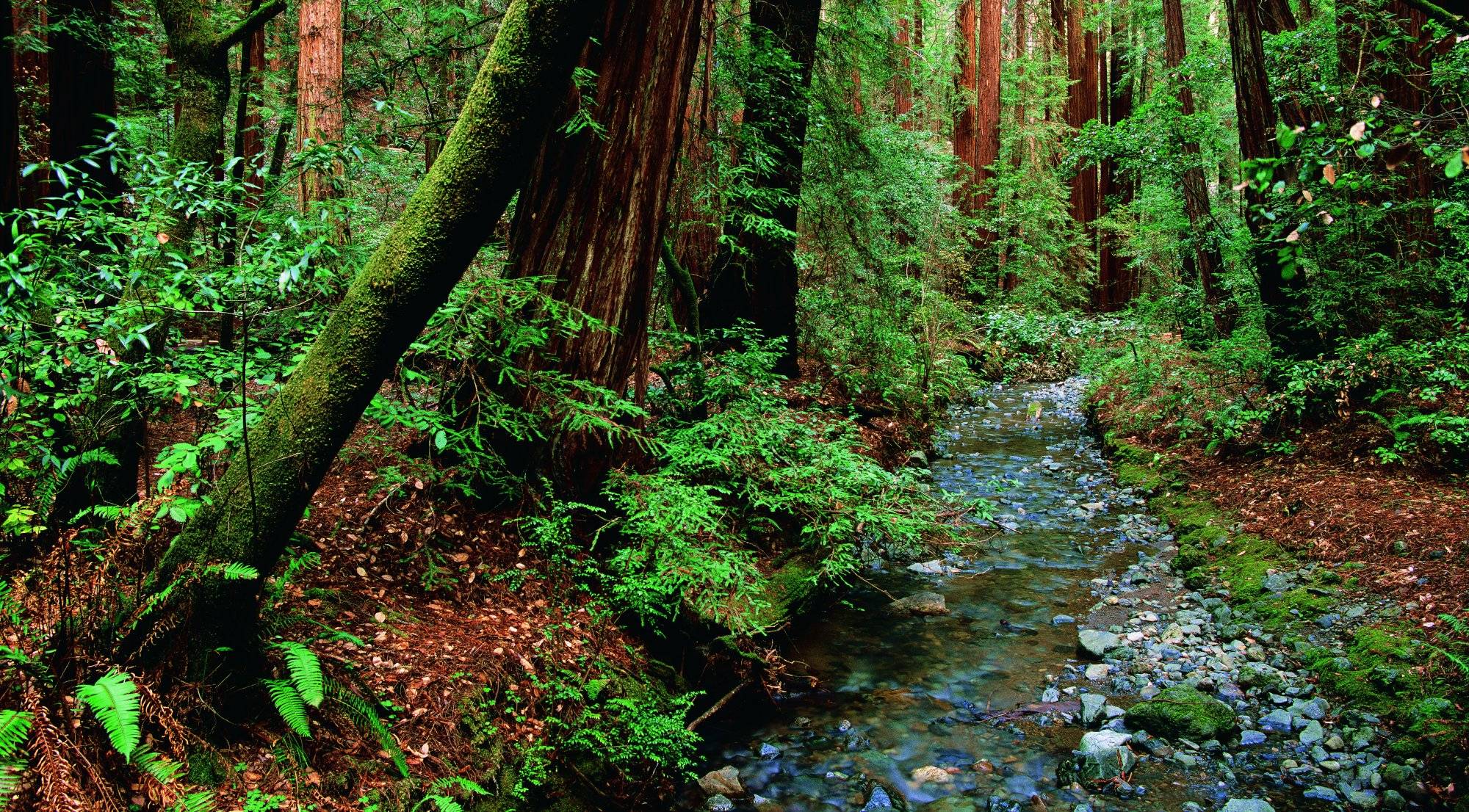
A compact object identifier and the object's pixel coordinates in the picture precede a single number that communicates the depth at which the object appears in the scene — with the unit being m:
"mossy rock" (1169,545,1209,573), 7.07
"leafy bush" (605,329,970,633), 4.70
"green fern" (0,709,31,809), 2.26
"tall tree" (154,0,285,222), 3.93
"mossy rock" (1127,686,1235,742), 4.59
